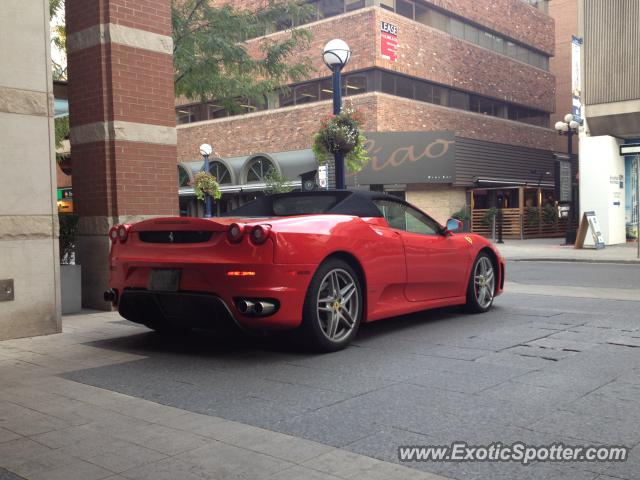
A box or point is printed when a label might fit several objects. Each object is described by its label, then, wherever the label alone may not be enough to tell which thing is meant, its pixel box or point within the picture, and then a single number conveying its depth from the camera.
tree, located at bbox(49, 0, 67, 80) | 17.47
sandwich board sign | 20.80
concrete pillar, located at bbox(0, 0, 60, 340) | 6.61
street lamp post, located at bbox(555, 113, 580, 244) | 23.89
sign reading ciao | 29.42
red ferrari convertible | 5.13
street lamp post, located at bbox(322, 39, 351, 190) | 10.82
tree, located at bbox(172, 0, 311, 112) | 16.92
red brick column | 8.34
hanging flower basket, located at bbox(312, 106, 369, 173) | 10.73
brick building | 29.52
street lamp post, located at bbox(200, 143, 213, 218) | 23.44
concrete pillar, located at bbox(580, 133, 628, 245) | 22.61
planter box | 8.12
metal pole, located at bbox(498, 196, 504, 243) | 26.50
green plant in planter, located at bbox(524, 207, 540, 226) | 32.88
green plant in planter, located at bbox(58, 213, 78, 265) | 8.54
